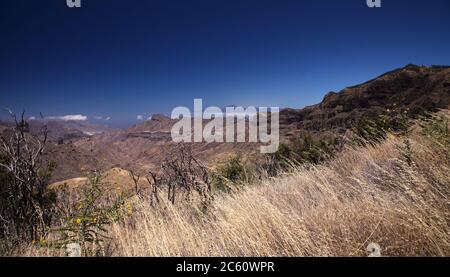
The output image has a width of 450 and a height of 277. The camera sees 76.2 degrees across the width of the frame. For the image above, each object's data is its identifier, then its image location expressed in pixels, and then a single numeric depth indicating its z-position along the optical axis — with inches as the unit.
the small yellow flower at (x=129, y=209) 140.0
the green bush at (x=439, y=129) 133.6
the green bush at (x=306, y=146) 331.6
